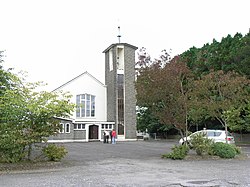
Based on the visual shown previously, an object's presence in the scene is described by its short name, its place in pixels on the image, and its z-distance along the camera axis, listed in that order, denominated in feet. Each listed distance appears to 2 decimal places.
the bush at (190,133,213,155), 59.06
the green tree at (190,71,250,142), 62.80
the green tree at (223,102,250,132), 101.57
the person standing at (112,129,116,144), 115.03
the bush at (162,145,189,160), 56.70
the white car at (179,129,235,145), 81.15
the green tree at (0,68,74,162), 46.44
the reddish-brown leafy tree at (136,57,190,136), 59.31
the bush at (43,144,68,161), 49.83
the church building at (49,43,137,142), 147.13
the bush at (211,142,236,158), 58.65
